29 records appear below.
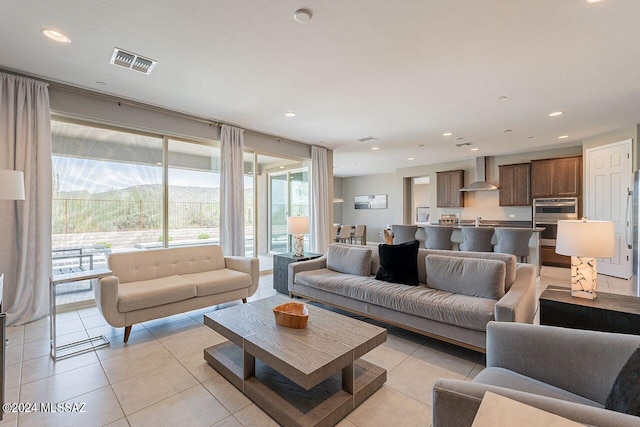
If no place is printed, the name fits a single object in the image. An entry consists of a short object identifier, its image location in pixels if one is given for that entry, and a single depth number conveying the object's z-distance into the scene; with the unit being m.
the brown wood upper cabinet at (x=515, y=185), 7.21
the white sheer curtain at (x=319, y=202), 6.55
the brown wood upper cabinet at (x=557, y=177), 6.45
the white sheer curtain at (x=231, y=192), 4.93
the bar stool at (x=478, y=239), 5.02
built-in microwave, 6.52
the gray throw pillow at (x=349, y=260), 3.61
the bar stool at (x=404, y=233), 5.65
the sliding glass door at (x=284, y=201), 6.59
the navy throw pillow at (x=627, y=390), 0.97
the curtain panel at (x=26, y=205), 3.18
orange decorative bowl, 2.12
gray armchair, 1.09
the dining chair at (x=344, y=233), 8.91
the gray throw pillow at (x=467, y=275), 2.58
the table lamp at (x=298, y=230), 4.56
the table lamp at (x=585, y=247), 2.10
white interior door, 5.20
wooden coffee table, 1.68
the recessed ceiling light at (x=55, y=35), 2.43
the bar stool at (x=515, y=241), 4.79
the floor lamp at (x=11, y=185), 2.52
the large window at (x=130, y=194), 3.80
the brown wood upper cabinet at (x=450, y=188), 8.37
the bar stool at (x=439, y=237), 5.39
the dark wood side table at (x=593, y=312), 1.95
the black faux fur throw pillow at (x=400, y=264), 3.16
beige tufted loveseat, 2.73
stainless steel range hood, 7.62
